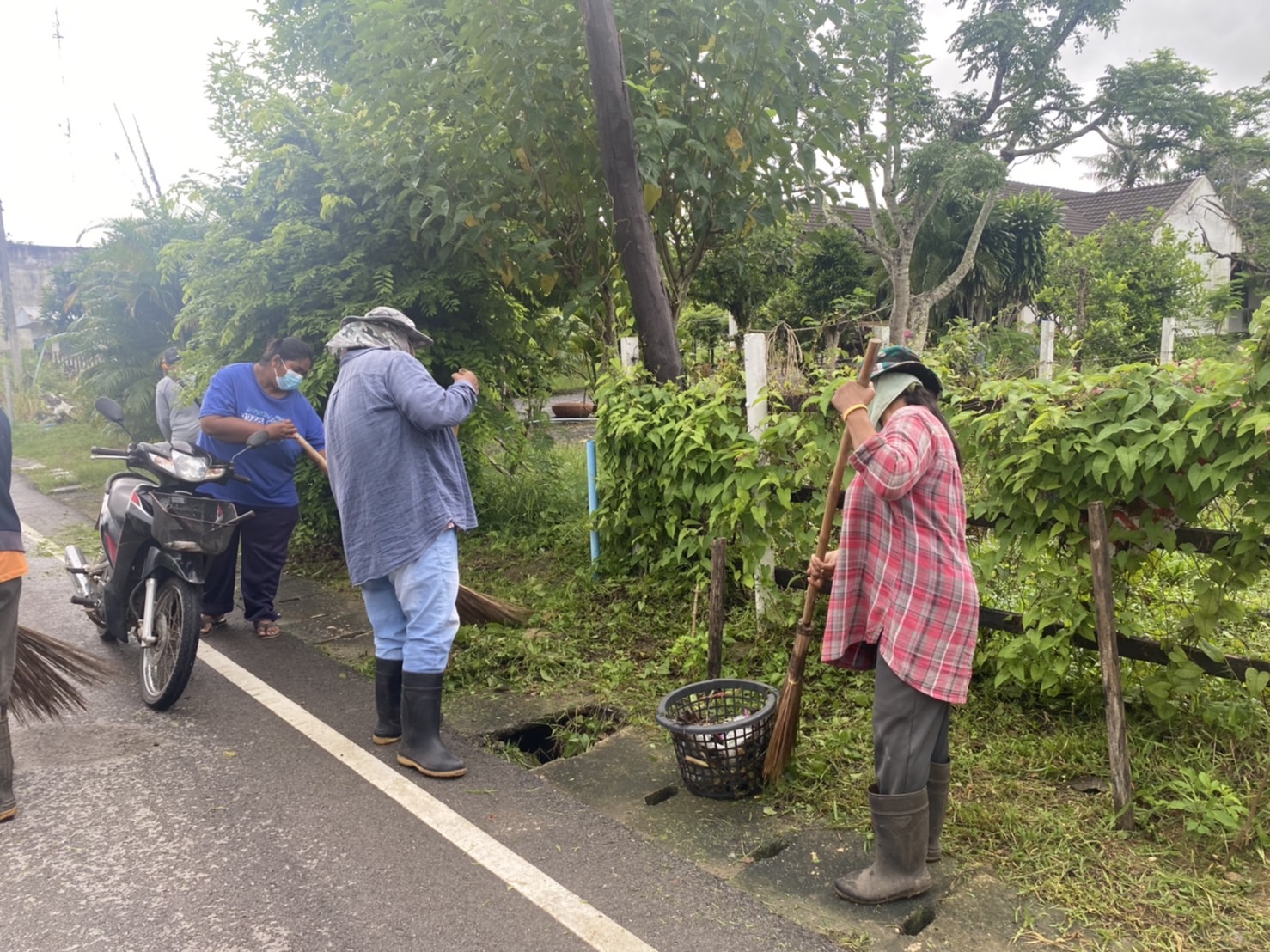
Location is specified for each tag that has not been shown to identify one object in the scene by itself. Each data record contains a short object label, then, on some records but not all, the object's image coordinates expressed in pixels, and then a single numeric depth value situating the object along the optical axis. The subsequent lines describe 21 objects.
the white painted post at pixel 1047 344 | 11.42
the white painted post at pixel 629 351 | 6.14
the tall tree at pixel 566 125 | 5.80
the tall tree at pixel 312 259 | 6.99
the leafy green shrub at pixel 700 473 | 4.70
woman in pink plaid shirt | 2.79
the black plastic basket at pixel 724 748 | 3.43
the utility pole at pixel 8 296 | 19.08
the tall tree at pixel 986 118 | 16.69
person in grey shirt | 8.16
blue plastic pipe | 6.18
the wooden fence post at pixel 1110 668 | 3.16
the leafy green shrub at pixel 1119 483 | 3.19
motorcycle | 4.63
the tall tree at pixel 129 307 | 13.92
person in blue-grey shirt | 3.83
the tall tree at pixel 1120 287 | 16.83
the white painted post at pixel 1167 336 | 16.10
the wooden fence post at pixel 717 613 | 4.20
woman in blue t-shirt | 5.48
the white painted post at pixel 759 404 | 4.94
